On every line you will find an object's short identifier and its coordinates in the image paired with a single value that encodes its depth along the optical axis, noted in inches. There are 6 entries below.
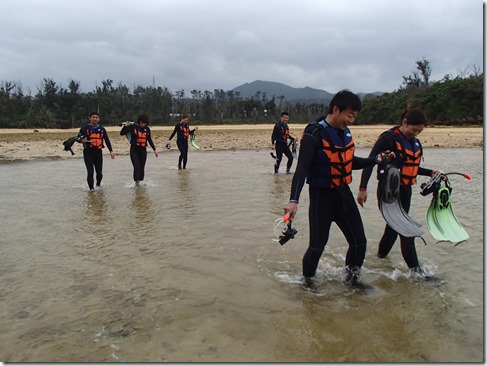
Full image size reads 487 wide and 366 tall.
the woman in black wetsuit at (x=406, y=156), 170.1
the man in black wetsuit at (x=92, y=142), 385.4
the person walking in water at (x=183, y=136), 543.5
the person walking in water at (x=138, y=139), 408.2
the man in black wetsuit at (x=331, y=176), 149.9
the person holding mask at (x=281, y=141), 481.4
